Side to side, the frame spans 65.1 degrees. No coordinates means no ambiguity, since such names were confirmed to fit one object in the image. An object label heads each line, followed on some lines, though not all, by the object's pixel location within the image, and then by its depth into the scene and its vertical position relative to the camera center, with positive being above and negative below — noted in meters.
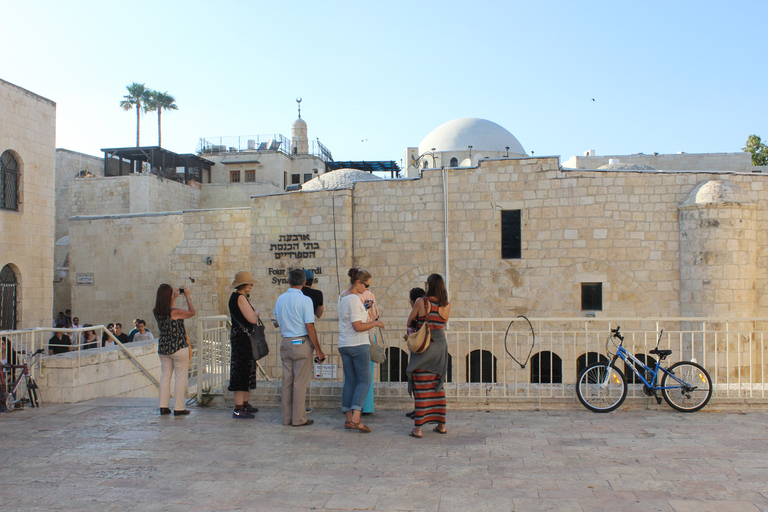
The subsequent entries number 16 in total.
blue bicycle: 6.29 -1.22
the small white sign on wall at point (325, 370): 8.87 -1.56
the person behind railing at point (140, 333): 11.88 -1.23
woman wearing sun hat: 6.22 -0.84
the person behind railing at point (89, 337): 12.10 -1.36
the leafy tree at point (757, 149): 30.94 +6.29
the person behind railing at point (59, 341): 11.49 -1.34
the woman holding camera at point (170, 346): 6.33 -0.79
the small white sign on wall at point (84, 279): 20.38 -0.23
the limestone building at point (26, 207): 13.62 +1.56
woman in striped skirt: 5.52 -0.84
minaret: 38.31 +8.57
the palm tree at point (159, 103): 38.44 +10.83
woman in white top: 5.65 -0.72
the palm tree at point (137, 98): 38.16 +11.05
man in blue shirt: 5.87 -0.73
